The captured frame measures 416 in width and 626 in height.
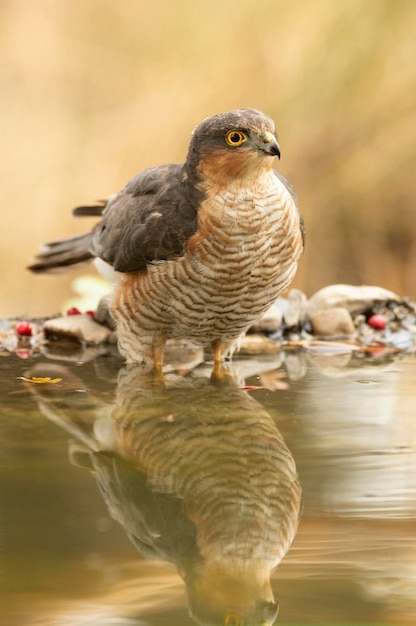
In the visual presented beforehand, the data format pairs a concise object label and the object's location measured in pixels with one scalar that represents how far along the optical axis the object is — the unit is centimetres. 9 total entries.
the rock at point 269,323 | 1067
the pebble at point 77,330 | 1038
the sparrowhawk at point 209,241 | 771
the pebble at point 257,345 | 1007
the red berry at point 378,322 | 1086
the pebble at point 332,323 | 1069
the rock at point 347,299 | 1105
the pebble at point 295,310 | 1075
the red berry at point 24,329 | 1054
